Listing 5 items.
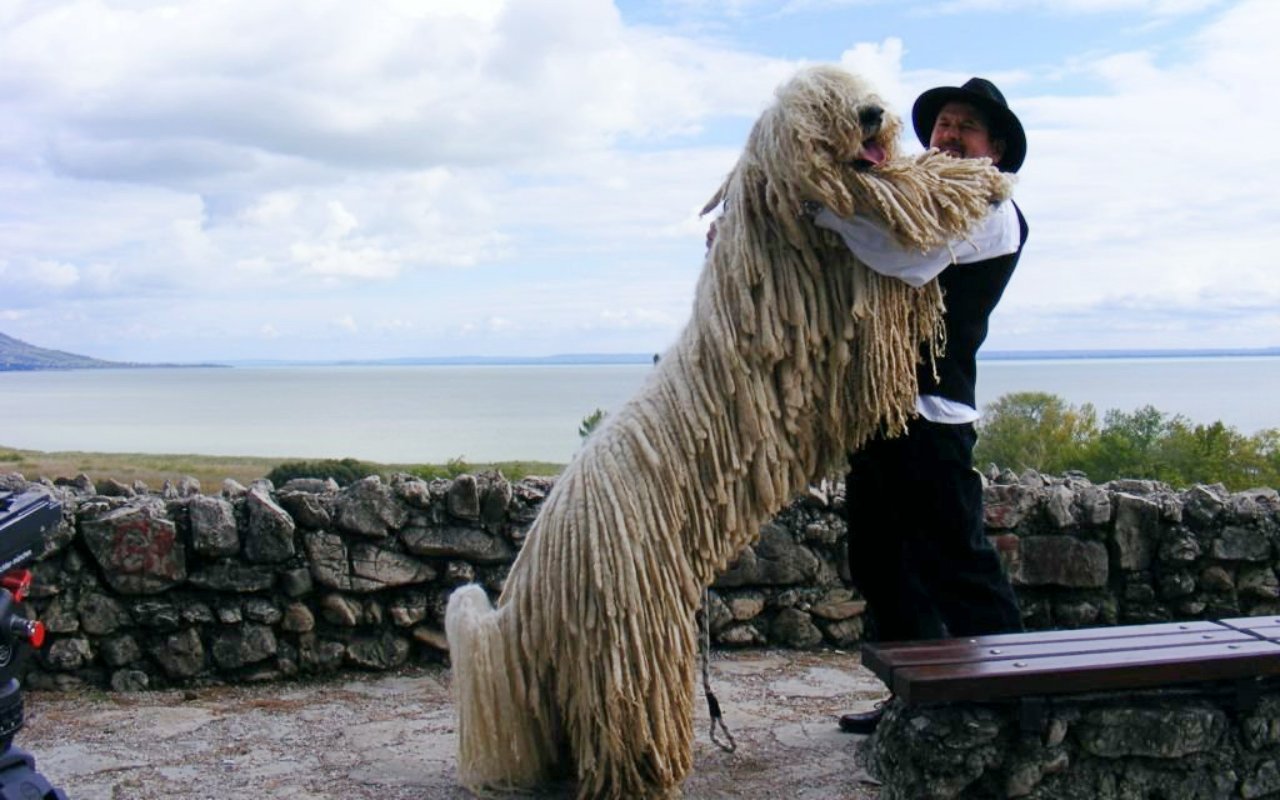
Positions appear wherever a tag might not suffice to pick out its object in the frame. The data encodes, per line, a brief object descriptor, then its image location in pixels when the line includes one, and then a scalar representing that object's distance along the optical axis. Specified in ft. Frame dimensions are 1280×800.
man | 12.88
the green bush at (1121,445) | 30.42
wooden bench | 10.75
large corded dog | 11.91
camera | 10.18
